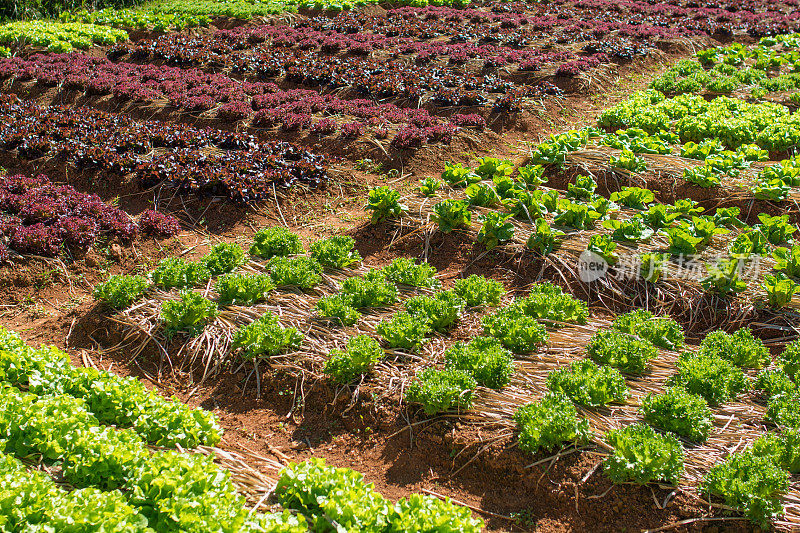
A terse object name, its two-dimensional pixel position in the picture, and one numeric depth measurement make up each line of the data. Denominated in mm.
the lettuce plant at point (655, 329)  5379
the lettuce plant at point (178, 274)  6254
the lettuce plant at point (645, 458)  3979
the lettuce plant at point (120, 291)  6039
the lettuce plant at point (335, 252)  6629
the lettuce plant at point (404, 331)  5309
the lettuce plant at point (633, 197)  7305
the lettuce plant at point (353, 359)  5055
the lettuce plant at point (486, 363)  4914
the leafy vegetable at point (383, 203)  7457
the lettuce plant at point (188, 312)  5703
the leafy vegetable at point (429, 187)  7879
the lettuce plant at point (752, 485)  3713
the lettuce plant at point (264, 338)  5395
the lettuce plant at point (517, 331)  5297
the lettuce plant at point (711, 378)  4672
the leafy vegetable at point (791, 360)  4965
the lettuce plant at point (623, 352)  5004
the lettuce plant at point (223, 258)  6500
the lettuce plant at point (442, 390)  4636
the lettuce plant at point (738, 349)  5031
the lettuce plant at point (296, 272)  6230
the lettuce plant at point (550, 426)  4266
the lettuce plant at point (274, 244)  6855
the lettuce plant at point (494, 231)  6785
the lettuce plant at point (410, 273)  6242
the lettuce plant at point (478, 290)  5957
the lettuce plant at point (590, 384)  4602
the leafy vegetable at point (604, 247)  6332
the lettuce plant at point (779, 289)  5609
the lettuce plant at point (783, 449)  3996
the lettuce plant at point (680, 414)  4312
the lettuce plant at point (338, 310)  5684
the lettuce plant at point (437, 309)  5605
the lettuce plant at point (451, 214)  7078
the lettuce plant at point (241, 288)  6000
